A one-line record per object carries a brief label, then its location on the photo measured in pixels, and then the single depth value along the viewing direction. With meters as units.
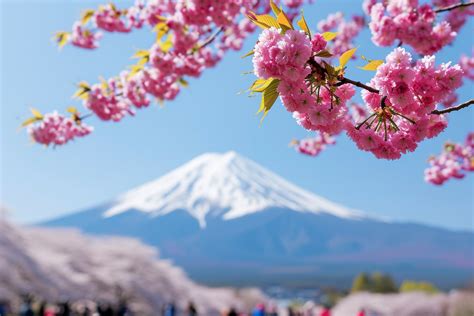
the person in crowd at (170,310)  13.80
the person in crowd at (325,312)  13.95
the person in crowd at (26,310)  12.83
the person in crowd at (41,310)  14.21
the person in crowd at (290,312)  19.47
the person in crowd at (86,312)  13.76
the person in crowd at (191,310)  15.04
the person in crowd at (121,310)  16.88
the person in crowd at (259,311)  14.39
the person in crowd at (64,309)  14.06
